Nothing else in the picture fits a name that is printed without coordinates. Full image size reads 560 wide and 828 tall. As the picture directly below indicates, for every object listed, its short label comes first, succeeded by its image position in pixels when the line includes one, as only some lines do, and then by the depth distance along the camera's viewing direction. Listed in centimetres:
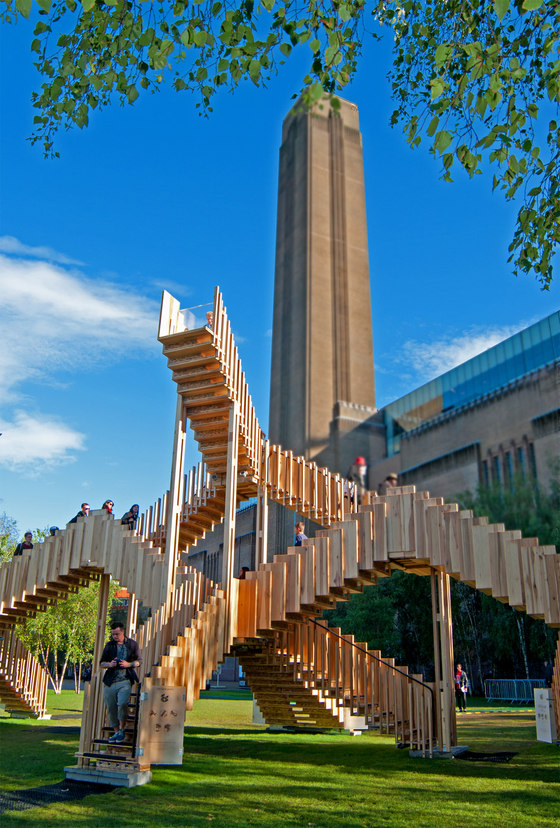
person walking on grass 2378
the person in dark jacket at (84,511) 1738
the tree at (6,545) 3538
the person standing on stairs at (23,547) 1907
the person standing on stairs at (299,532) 1572
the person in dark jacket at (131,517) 1690
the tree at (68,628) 2995
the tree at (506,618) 3075
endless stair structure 1118
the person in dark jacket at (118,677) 1049
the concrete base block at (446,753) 1262
